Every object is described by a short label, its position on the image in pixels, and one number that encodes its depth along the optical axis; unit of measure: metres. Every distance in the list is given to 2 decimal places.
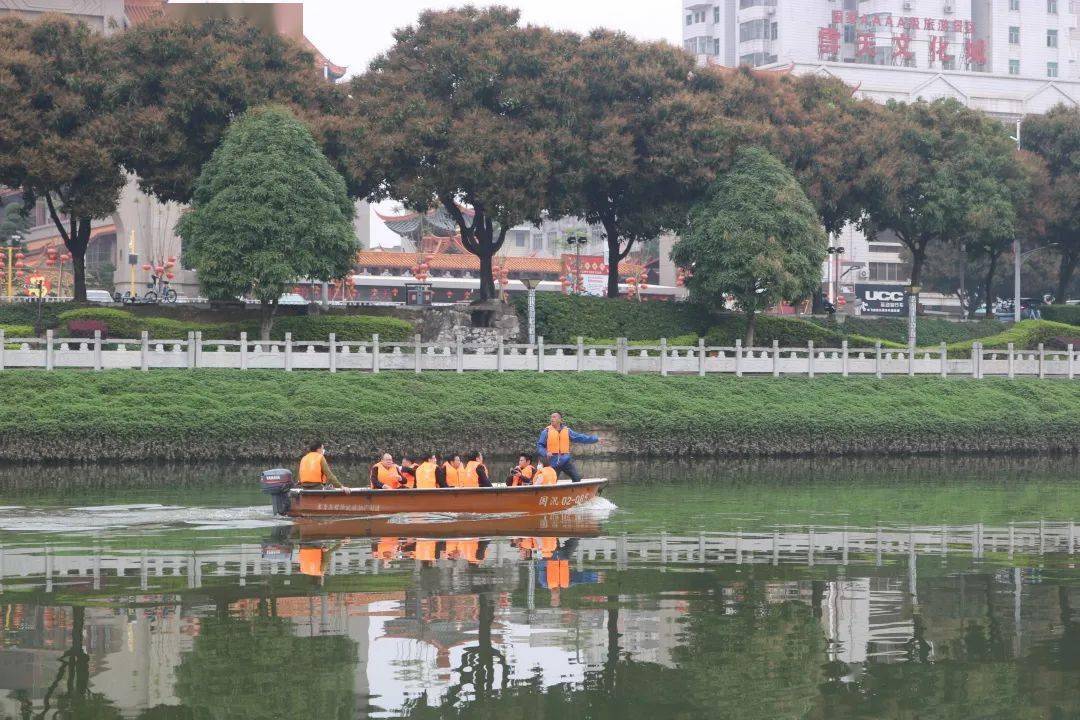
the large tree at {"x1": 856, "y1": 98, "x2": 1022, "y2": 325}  62.03
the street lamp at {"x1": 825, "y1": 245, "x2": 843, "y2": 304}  109.00
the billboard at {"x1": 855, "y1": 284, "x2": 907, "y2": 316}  99.75
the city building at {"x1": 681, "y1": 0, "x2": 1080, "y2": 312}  113.69
